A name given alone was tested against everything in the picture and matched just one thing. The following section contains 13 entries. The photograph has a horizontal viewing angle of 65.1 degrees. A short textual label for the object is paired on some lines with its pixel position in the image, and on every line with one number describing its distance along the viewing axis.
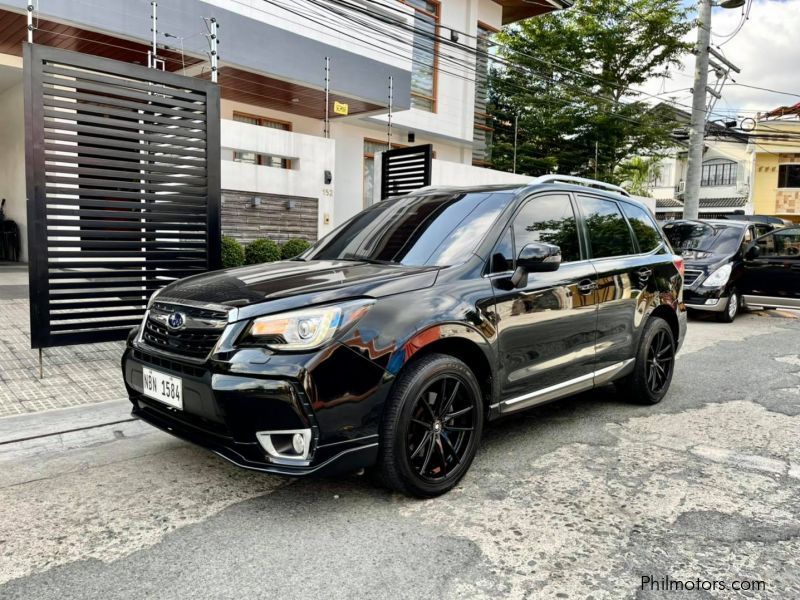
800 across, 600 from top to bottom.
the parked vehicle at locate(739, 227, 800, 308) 9.88
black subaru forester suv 2.87
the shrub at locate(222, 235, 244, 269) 9.27
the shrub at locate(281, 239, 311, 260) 10.15
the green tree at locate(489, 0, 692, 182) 22.14
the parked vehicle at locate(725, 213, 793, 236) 11.34
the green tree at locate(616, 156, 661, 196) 24.94
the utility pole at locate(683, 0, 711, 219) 16.33
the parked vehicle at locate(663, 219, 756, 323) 10.07
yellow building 37.85
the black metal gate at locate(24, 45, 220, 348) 5.18
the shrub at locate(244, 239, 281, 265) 9.74
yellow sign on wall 13.73
